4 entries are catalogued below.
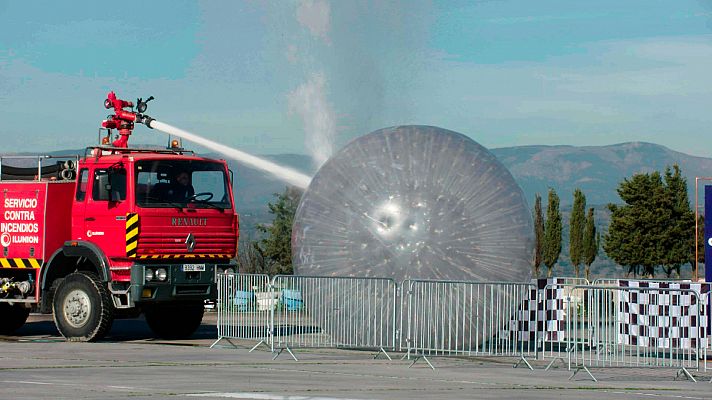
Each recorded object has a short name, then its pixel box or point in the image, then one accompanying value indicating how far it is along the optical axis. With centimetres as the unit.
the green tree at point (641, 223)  7656
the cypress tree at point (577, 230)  8522
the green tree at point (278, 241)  6800
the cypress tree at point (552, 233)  8324
